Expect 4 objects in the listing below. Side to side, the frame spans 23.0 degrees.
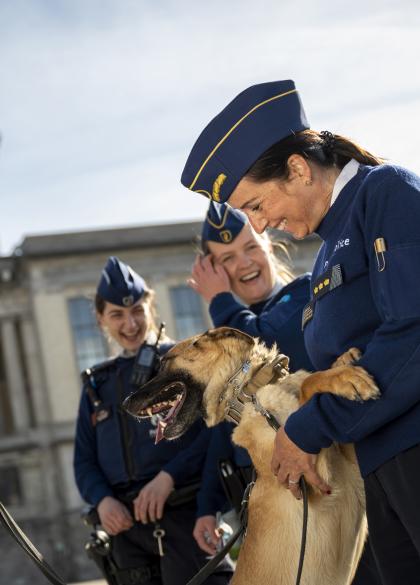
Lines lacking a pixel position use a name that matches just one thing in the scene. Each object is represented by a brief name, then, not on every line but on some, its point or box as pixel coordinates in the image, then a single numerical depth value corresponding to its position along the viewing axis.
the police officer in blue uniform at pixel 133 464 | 5.50
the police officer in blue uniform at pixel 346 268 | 3.14
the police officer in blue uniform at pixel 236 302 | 4.98
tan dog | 3.77
